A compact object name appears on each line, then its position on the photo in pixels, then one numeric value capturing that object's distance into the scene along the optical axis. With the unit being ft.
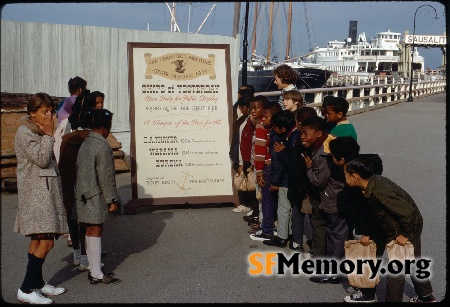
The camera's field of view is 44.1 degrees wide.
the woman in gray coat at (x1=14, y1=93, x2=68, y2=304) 14.14
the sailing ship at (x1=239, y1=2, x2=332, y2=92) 147.84
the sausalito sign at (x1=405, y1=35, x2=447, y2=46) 228.10
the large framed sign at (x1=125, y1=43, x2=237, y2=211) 23.45
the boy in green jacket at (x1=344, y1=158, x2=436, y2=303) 12.95
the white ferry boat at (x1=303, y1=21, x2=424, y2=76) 253.03
